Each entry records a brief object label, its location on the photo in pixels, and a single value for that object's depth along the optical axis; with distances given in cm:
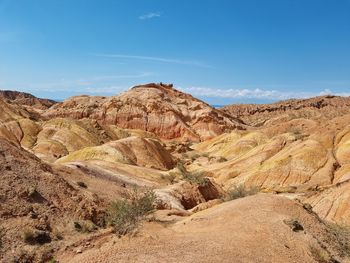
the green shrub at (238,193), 2435
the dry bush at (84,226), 1642
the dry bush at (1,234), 1419
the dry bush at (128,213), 1498
